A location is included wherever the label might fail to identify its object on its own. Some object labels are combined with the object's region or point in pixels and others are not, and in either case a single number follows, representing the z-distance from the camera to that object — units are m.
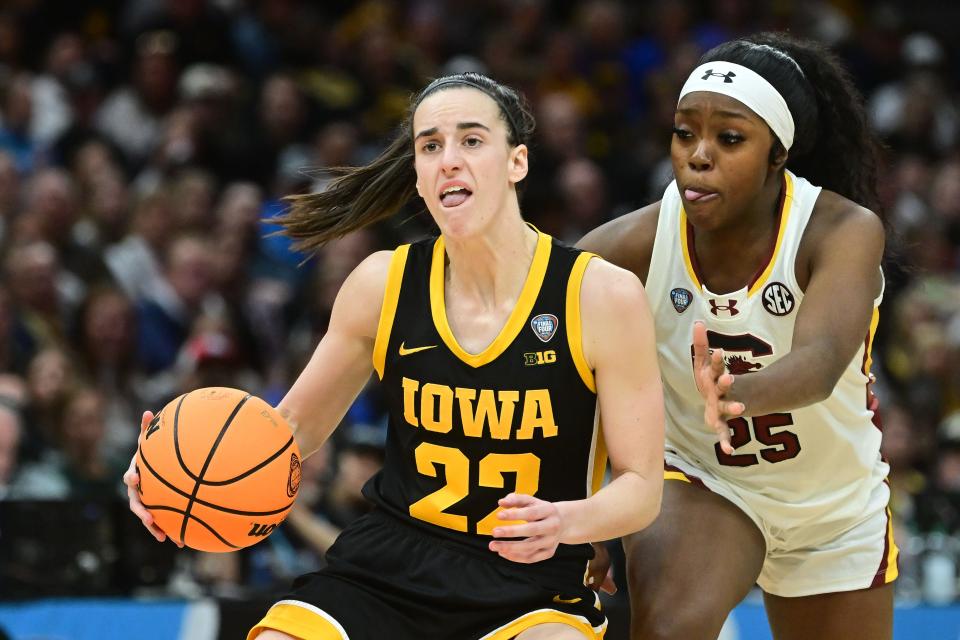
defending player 7.71
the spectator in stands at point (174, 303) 16.55
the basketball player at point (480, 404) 7.00
